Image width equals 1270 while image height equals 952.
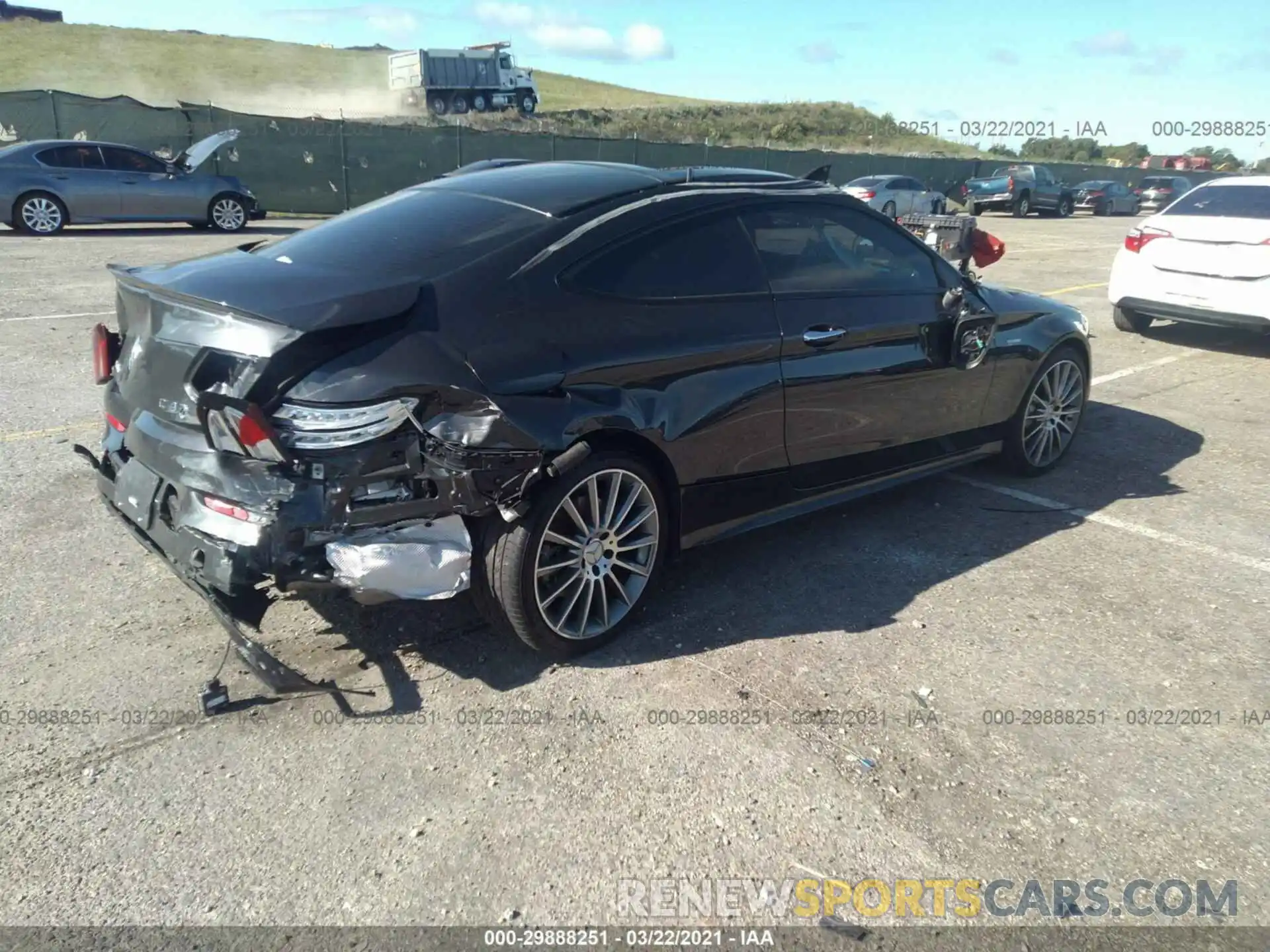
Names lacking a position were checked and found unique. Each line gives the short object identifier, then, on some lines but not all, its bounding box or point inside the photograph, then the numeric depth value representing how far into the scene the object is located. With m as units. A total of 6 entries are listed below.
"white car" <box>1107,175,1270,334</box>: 8.41
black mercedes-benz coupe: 2.90
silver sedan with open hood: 14.23
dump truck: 47.56
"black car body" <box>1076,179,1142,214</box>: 34.31
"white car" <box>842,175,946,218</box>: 24.16
